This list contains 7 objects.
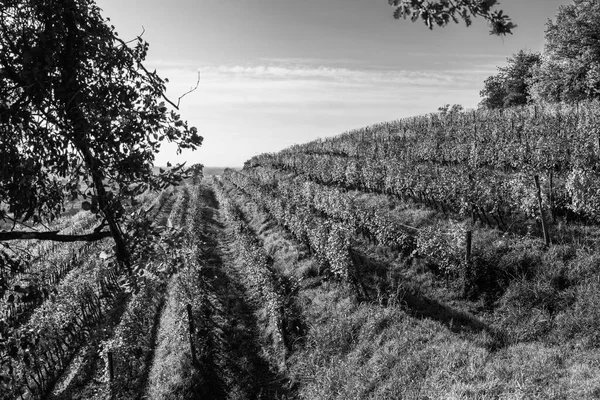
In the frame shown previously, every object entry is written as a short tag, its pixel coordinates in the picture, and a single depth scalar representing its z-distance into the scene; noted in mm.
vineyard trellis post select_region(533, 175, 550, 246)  10680
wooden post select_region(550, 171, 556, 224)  11705
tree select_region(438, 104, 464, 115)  35688
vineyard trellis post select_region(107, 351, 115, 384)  9625
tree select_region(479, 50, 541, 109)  39719
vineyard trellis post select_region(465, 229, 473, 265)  10562
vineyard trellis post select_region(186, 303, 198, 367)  10672
